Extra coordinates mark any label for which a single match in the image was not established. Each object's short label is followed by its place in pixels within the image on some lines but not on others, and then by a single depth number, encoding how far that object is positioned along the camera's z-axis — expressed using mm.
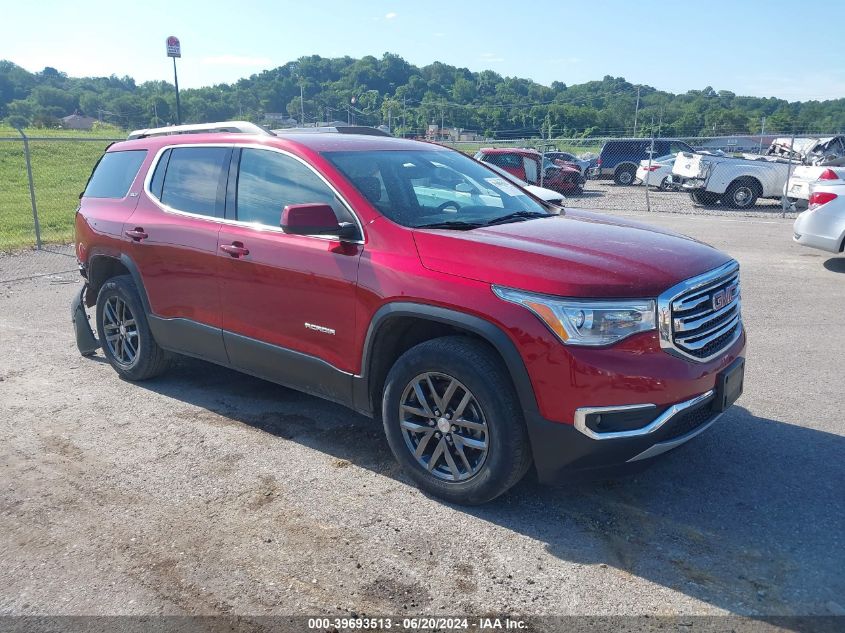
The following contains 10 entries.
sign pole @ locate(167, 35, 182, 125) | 25031
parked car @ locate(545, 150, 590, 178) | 29092
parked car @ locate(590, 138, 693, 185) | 27781
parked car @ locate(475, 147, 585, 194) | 20812
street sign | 25062
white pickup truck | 18719
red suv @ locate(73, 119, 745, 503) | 3293
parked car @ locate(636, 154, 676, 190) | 24344
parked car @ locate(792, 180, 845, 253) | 9508
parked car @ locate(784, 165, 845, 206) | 12684
